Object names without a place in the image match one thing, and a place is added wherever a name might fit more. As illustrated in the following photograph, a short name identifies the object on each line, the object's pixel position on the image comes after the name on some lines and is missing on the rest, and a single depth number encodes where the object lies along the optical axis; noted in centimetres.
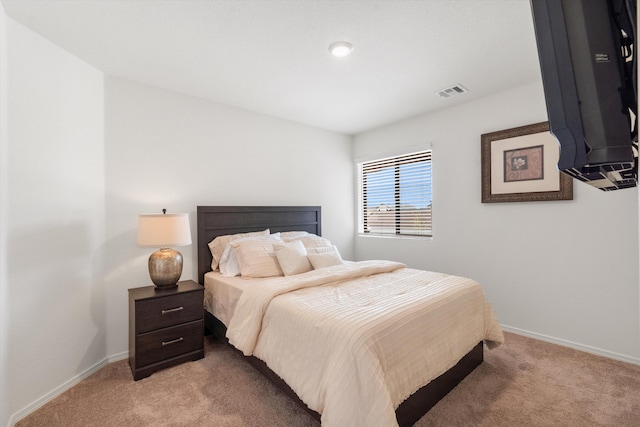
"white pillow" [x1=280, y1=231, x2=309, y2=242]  339
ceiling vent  290
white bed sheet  243
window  380
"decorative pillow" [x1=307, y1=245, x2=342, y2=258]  304
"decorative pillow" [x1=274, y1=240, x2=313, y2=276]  276
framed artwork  274
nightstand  223
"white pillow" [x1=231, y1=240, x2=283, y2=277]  272
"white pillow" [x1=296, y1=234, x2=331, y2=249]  333
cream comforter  138
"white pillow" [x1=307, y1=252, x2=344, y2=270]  287
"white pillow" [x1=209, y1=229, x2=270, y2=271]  304
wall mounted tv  60
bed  137
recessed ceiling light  213
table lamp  236
